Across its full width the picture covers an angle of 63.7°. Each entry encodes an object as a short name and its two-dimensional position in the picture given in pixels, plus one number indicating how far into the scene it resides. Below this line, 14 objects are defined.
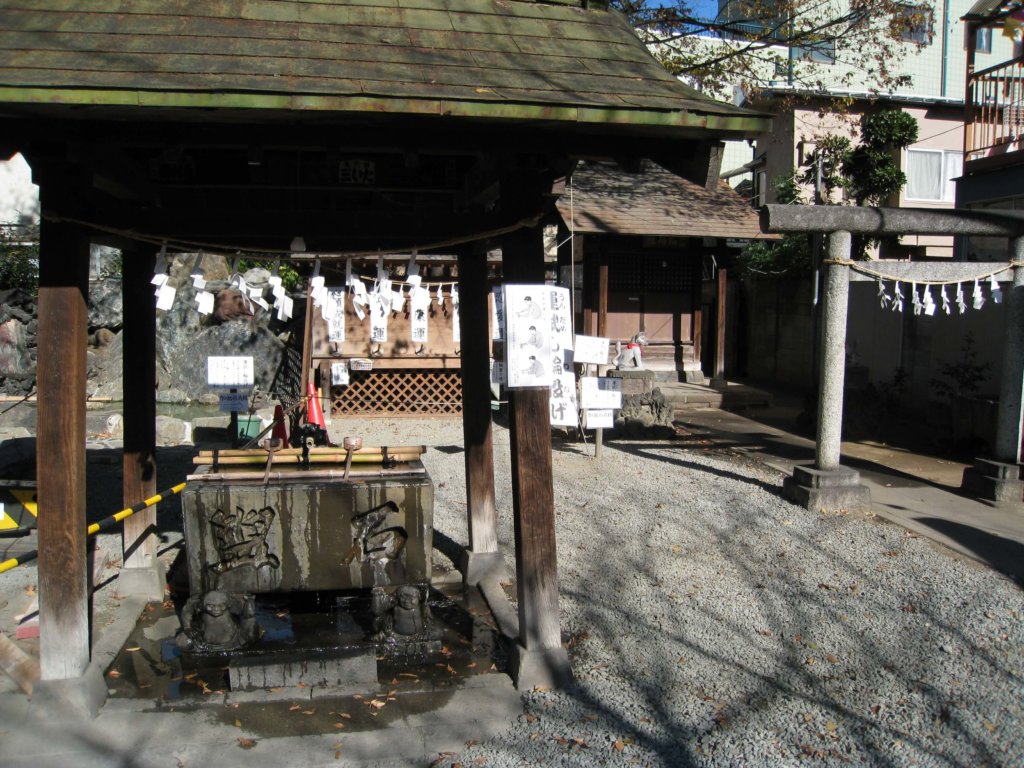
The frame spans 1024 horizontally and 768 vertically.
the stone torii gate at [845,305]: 8.47
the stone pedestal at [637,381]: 14.90
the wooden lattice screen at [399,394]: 15.45
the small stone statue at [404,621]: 5.52
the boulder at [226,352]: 17.75
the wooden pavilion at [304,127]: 3.93
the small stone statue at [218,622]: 5.34
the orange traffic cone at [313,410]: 8.52
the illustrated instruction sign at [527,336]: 4.77
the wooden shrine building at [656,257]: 16.98
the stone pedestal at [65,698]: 4.46
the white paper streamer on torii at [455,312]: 13.11
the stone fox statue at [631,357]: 16.98
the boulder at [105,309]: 20.81
